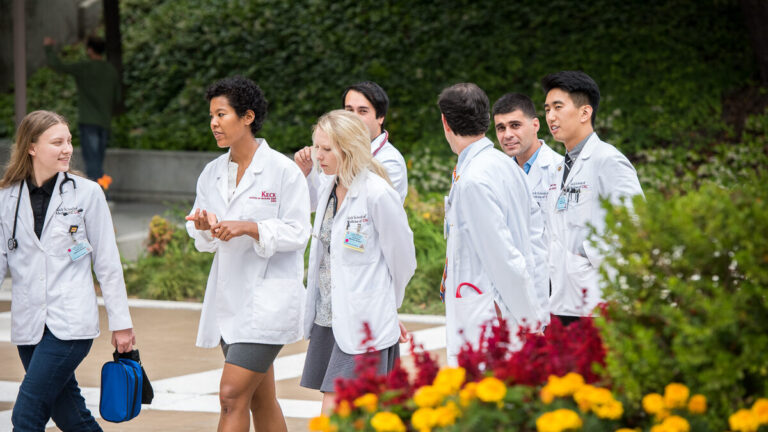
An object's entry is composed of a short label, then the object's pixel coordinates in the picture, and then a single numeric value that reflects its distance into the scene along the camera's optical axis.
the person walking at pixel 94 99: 26.33
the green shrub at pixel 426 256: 18.04
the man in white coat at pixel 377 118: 10.99
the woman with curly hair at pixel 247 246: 8.56
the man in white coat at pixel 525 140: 11.59
